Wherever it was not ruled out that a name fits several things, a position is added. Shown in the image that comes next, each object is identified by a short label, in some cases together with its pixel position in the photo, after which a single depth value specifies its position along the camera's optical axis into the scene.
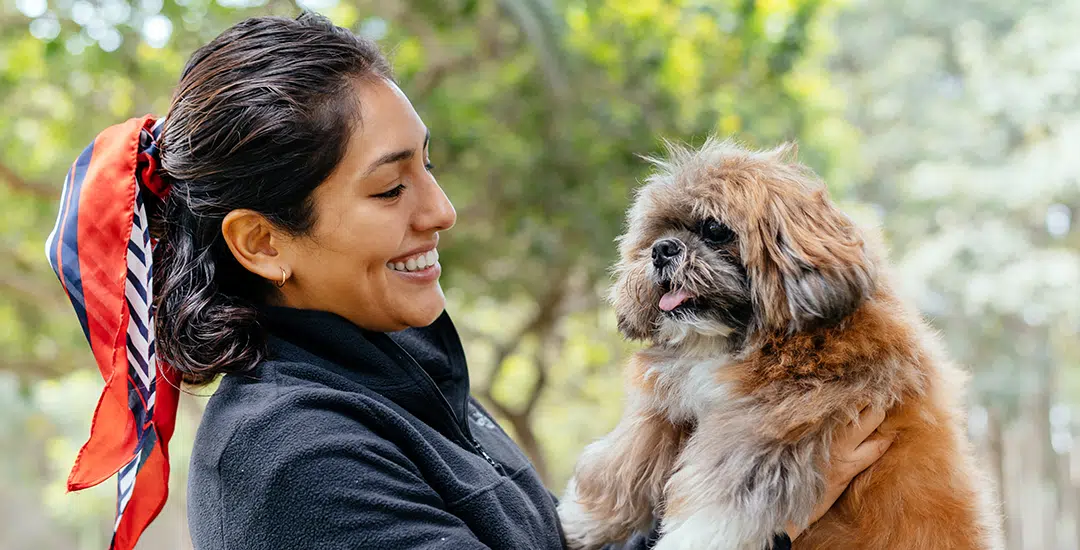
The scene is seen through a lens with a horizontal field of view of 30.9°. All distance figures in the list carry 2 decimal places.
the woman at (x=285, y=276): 1.33
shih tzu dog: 1.40
